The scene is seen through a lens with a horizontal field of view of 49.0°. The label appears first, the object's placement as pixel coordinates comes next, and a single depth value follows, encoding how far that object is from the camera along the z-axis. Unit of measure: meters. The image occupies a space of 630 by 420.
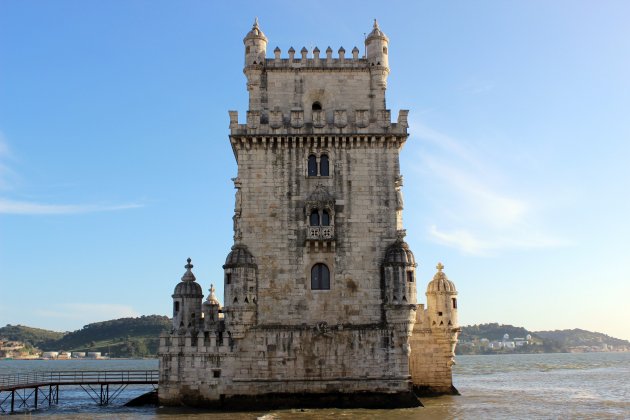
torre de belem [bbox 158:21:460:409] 37.91
